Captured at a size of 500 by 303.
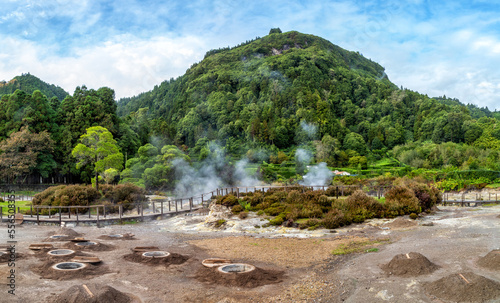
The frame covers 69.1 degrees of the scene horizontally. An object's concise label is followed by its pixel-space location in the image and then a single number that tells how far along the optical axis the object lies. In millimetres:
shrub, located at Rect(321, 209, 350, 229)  21059
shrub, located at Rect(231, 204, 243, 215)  25547
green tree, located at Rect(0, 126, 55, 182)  43312
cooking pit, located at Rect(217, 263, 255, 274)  10688
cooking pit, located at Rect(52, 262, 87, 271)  10825
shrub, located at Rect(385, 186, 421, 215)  23000
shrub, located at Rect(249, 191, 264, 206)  27636
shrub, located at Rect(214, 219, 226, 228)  23103
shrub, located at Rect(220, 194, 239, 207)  26891
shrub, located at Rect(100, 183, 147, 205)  32688
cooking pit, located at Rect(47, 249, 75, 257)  12392
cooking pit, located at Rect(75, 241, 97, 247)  14698
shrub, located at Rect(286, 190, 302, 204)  26312
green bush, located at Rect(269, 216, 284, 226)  22516
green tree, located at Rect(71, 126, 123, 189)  33781
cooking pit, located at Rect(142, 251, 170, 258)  12625
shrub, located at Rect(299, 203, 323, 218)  22900
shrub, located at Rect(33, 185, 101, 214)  29500
